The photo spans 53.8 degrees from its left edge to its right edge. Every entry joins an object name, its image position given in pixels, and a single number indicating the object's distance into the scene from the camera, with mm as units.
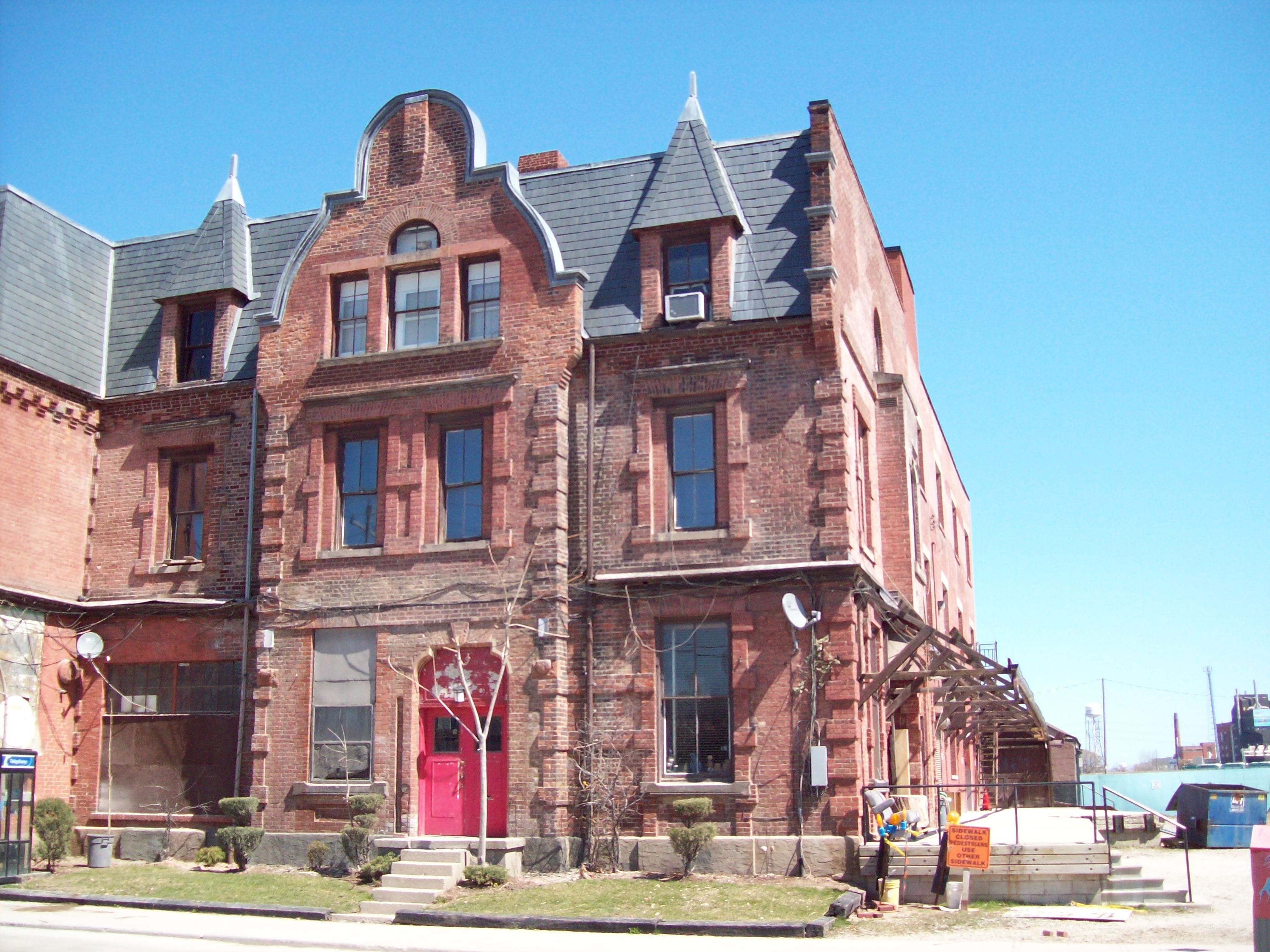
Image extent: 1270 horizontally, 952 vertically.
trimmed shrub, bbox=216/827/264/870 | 20719
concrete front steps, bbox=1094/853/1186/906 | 17297
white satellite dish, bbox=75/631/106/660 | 23000
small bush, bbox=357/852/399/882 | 19172
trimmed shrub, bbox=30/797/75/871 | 21188
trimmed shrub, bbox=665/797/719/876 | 18375
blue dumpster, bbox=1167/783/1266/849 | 30156
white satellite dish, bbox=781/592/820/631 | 19031
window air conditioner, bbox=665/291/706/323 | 21016
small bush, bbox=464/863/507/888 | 18422
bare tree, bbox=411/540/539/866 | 19672
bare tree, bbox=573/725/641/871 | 19703
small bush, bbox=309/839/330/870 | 20281
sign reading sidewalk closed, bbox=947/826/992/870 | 16672
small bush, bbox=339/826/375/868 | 19875
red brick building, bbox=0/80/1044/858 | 20062
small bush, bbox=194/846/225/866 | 20938
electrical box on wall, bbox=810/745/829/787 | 18875
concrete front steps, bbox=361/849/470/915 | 17766
